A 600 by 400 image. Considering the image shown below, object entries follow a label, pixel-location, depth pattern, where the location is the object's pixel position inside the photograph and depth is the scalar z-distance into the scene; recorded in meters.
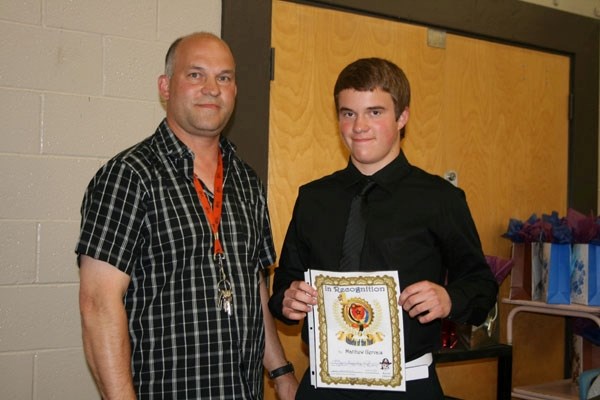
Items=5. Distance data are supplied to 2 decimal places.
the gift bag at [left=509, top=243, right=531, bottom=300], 3.45
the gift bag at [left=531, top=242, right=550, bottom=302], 3.33
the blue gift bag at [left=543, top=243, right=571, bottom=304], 3.26
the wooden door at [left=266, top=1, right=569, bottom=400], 2.98
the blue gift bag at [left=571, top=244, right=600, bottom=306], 3.18
